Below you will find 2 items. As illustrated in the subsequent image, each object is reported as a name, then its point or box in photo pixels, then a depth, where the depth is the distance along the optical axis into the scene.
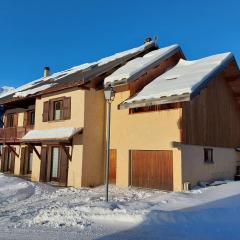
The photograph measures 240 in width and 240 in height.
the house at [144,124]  14.81
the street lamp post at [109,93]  11.57
